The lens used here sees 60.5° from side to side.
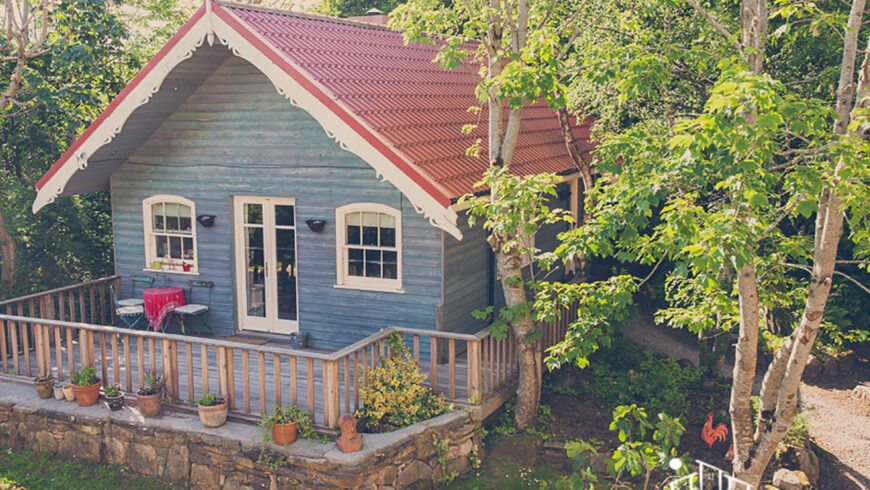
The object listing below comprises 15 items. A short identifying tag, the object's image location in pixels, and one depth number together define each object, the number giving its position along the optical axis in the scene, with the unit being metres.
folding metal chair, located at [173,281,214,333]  11.13
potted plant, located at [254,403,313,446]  7.71
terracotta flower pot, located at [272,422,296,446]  7.69
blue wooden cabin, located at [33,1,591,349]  9.28
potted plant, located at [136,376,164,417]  8.45
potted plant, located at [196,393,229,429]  8.12
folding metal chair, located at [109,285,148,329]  11.19
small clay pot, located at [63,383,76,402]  9.05
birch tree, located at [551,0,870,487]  6.12
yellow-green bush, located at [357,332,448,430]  8.12
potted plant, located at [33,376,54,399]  9.15
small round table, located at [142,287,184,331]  11.16
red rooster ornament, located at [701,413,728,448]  8.84
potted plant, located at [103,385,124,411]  8.73
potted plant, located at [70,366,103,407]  8.87
